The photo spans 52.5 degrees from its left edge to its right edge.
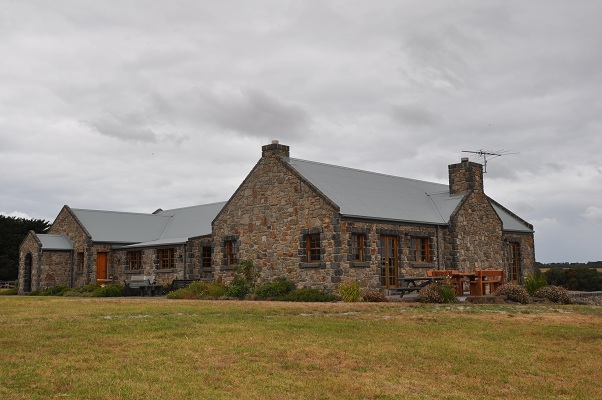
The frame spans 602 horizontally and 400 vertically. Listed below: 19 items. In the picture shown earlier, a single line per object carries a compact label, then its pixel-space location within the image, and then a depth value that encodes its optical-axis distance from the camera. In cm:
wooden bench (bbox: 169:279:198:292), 3309
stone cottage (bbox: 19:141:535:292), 2609
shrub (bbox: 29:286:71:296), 3753
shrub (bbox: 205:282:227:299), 2737
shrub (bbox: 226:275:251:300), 2733
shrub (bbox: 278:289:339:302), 2416
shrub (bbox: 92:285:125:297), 3306
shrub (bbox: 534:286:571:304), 2281
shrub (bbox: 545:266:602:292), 3612
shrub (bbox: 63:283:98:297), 3482
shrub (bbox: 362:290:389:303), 2303
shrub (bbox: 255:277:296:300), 2591
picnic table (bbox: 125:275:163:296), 3325
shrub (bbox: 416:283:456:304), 2164
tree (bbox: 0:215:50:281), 5131
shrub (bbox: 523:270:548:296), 2405
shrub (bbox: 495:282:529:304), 2181
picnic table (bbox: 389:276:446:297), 2369
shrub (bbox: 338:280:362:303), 2369
